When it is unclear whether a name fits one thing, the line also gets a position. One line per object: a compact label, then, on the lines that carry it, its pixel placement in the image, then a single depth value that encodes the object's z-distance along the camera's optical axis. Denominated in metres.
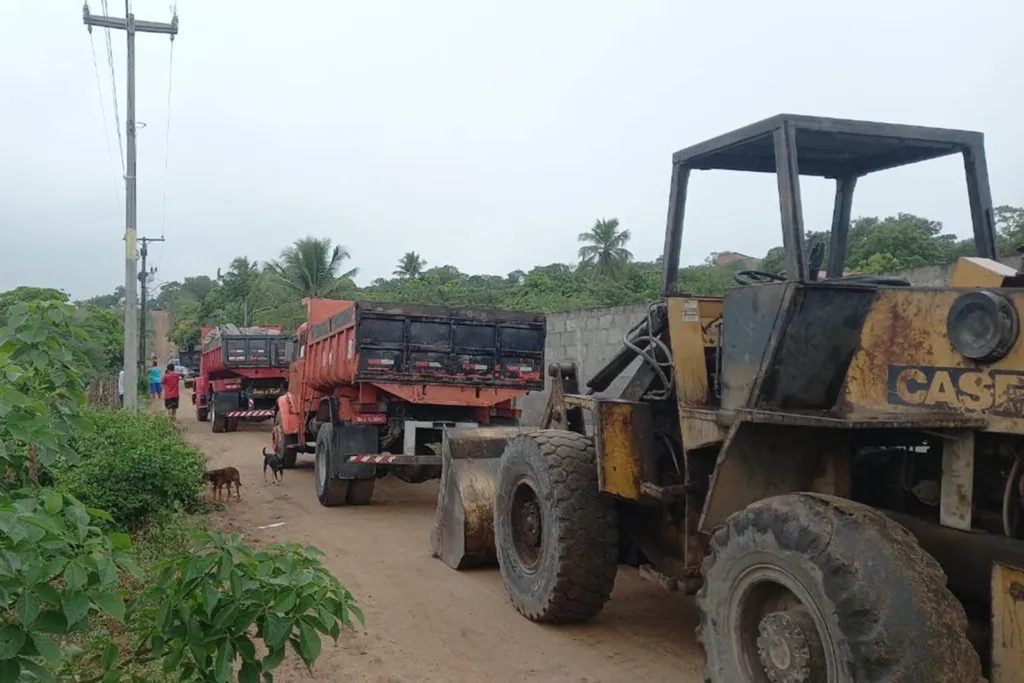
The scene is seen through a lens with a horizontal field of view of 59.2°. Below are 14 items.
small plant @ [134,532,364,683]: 2.99
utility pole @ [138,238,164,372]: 33.92
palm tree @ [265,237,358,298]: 40.94
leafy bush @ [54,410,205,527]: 7.95
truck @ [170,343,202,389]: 34.81
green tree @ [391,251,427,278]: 47.88
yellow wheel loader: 3.05
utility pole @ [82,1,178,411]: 15.21
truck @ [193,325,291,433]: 20.39
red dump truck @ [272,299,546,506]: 10.18
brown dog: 10.11
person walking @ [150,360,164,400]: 25.73
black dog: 12.52
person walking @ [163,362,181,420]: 21.62
